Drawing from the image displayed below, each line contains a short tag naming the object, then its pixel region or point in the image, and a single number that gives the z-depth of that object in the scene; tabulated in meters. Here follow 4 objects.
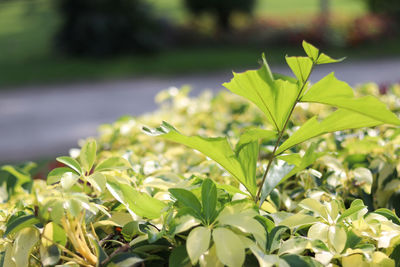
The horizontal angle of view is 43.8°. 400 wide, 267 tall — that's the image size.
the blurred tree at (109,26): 11.43
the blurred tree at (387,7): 13.96
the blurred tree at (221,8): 13.05
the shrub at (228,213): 0.89
